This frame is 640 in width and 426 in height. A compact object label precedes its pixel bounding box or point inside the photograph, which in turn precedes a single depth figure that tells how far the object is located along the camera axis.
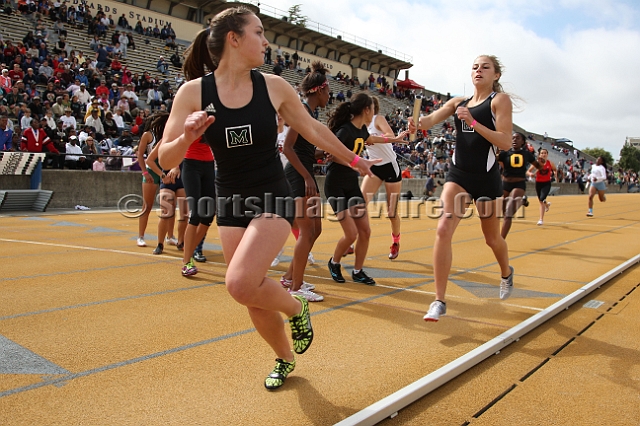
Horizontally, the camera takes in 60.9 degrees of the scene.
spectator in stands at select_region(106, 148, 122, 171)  15.97
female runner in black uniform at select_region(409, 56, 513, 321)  4.52
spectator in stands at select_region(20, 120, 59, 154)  14.26
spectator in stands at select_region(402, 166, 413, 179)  25.87
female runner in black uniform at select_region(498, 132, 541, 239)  10.27
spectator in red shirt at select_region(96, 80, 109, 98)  18.46
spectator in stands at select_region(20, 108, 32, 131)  14.76
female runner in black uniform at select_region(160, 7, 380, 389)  2.87
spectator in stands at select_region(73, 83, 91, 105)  17.34
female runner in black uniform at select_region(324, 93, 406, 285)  5.95
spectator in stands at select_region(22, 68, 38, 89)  16.98
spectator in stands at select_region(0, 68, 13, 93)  15.55
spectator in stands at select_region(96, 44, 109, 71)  21.42
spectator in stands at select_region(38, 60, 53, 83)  17.98
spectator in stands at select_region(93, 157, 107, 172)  15.77
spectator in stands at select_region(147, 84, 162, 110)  20.61
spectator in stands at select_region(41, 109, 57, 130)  14.85
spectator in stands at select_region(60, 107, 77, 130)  15.77
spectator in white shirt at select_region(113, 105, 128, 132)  17.48
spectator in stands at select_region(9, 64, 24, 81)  16.79
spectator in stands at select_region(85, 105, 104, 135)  16.47
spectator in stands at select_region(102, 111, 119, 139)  17.14
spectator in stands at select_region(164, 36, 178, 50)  28.95
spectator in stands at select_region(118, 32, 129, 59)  24.78
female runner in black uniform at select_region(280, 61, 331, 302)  5.05
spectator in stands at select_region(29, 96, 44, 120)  15.61
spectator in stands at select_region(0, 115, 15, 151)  13.80
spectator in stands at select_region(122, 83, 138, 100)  19.31
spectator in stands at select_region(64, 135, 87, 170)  15.23
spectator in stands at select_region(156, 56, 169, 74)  25.41
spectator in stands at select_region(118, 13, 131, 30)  28.83
